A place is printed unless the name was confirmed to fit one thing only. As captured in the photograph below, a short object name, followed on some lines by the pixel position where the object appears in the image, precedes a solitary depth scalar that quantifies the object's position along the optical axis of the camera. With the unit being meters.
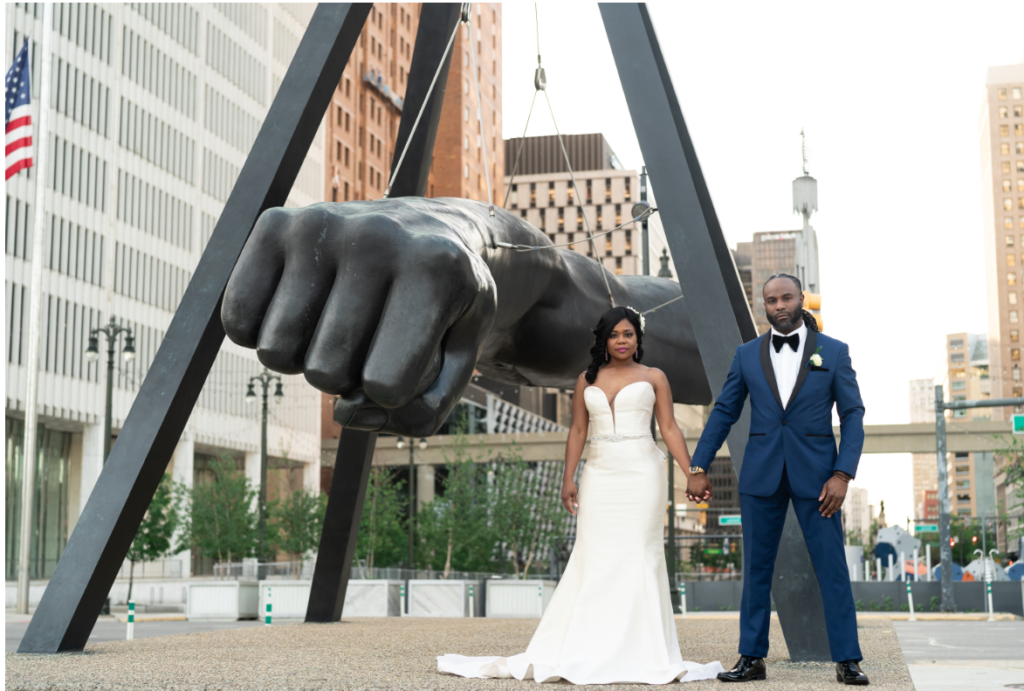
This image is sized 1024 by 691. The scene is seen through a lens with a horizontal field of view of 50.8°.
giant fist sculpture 5.53
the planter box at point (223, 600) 25.16
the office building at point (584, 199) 139.50
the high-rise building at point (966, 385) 154.62
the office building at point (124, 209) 46.53
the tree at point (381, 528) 37.91
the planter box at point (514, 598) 24.36
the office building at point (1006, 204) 138.50
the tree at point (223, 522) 38.44
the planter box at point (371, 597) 23.75
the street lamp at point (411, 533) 36.66
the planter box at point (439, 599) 24.02
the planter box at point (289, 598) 23.17
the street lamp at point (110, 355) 28.27
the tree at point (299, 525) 39.47
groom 5.51
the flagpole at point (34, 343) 25.70
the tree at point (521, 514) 37.41
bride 5.70
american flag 19.48
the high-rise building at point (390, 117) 78.44
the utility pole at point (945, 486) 25.45
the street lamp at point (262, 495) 37.69
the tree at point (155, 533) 33.91
